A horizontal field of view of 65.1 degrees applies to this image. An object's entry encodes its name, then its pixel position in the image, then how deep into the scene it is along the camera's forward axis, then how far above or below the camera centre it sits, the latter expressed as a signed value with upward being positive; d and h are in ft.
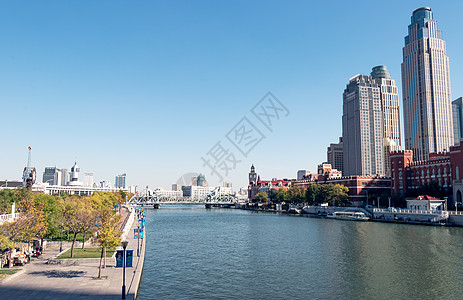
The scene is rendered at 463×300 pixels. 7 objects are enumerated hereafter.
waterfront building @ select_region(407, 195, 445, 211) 338.95 -3.42
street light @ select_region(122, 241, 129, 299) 83.67 -16.86
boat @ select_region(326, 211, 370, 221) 378.88 -18.15
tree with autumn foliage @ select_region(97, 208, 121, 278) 108.99 -12.14
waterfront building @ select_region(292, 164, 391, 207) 496.64 +18.11
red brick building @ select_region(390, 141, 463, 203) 370.28 +32.63
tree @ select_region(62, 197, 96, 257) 135.03 -9.46
